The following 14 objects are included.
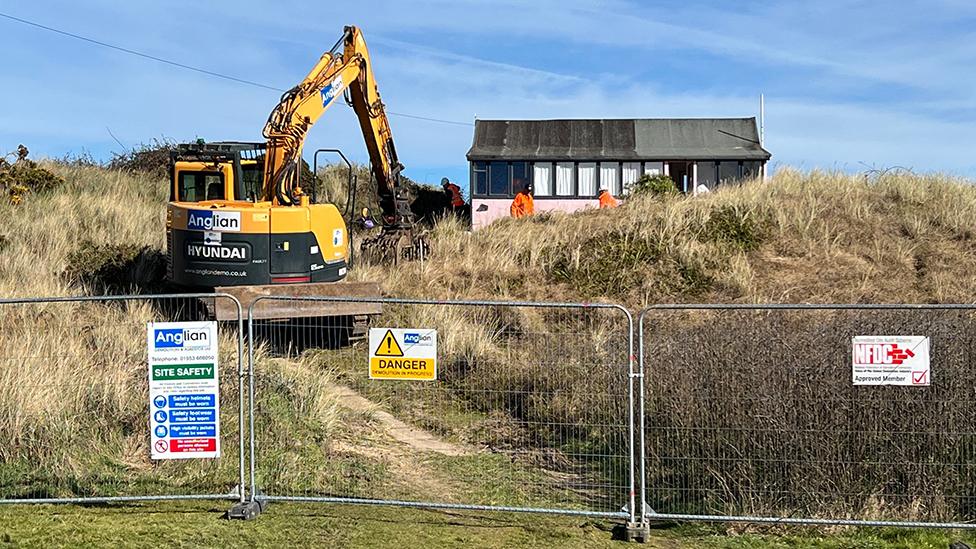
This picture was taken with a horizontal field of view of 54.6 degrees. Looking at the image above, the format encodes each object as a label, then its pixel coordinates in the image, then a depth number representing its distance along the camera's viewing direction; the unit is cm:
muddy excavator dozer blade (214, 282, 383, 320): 1377
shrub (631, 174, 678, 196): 2383
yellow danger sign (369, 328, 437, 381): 784
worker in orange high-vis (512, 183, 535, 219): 2948
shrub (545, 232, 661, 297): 1931
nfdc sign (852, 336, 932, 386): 741
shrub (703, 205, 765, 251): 2030
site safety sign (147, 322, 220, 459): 788
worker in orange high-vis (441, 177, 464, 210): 3516
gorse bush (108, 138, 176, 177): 3231
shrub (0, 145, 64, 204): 2470
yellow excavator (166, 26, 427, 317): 1467
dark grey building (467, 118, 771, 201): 3619
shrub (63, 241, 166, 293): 1889
